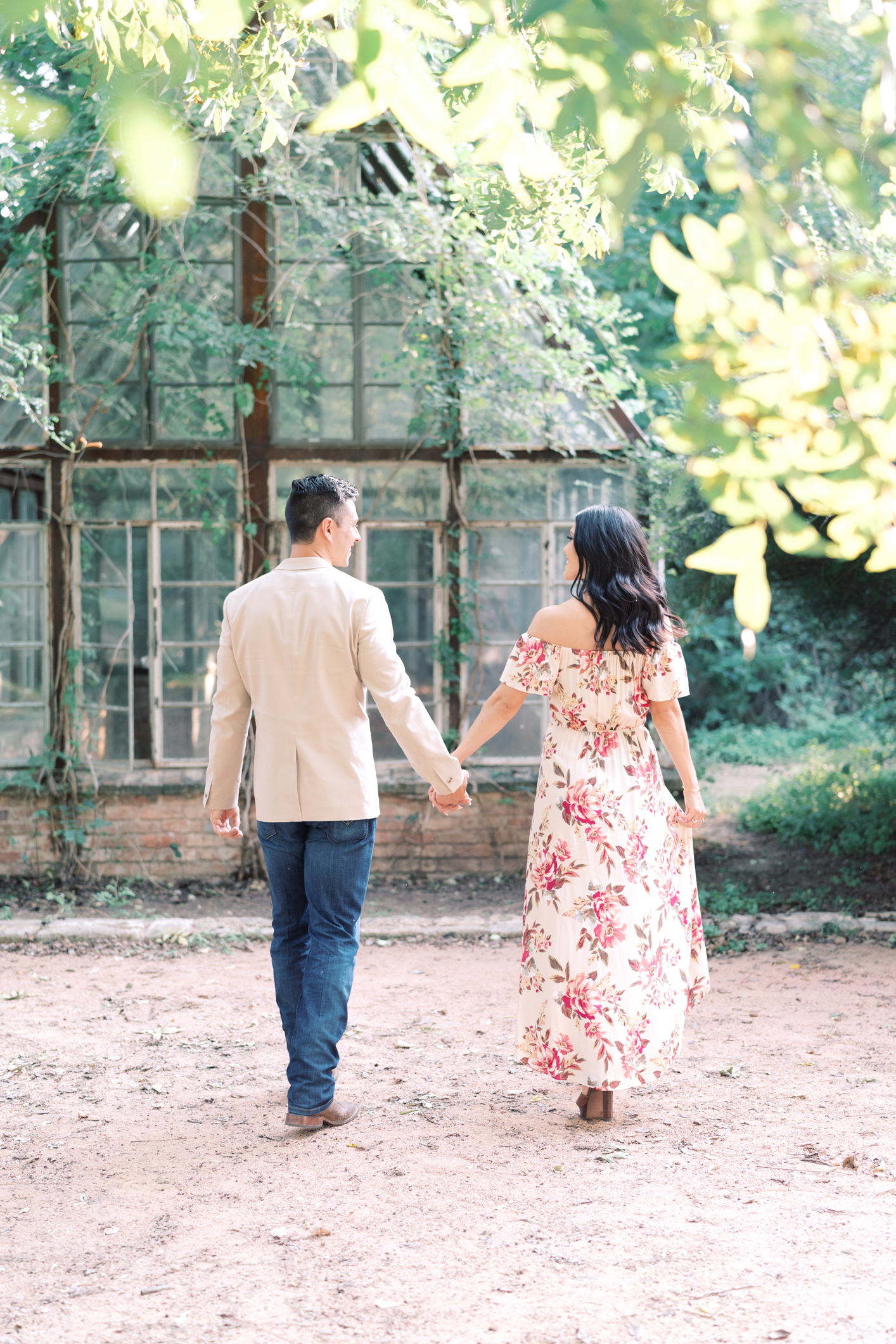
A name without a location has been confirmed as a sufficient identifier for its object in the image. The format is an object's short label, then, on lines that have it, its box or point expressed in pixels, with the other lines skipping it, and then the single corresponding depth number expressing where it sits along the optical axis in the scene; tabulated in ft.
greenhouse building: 24.02
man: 11.59
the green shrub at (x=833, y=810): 26.40
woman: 11.73
